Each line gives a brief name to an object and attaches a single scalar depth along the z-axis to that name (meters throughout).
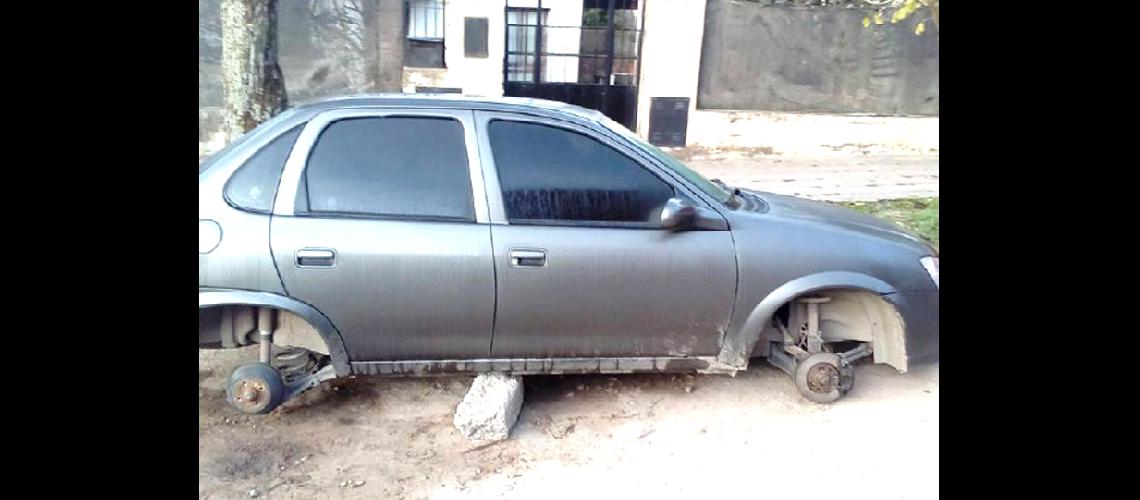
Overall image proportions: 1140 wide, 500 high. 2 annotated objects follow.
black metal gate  9.86
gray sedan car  3.26
